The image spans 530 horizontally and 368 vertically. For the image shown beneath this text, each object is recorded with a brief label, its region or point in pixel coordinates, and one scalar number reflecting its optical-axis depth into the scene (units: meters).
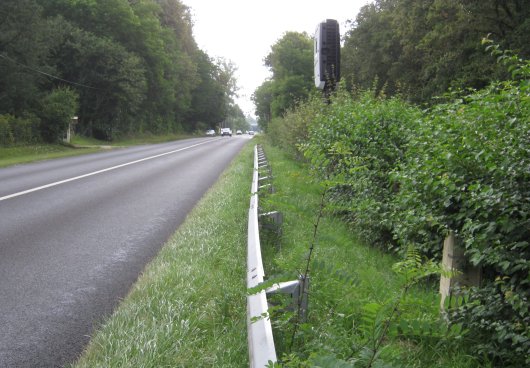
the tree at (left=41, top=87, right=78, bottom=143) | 32.53
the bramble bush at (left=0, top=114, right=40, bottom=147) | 27.22
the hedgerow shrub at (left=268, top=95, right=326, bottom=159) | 13.85
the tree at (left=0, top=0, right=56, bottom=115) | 30.48
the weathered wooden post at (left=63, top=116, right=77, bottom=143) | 34.32
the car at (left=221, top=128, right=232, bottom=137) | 83.82
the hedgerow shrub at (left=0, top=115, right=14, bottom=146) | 26.98
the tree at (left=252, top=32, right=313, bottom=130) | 47.33
